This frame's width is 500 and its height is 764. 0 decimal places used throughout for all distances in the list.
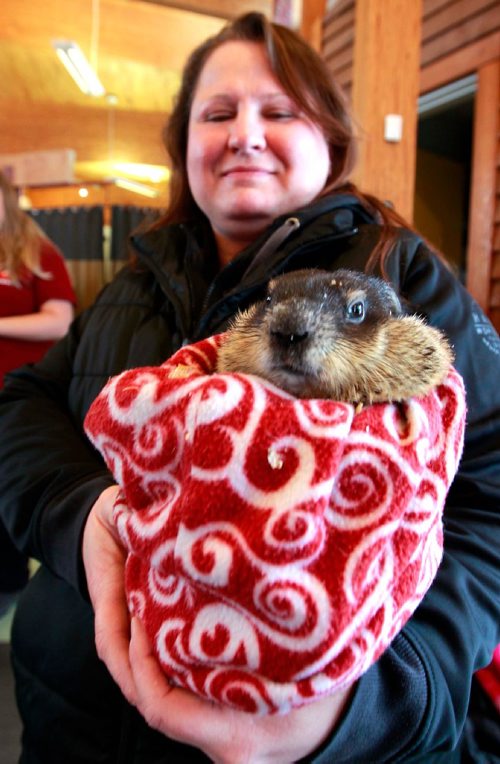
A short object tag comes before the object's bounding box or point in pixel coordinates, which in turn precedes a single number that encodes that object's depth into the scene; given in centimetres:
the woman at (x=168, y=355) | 60
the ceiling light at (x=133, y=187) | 502
